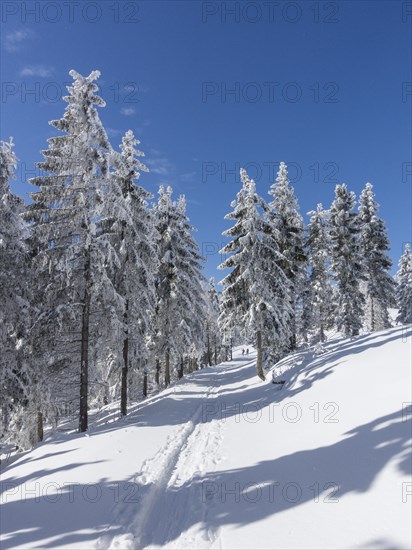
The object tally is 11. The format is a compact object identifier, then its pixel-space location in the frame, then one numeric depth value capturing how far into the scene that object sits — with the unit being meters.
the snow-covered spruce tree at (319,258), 31.55
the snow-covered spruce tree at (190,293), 24.73
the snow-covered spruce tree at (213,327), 54.63
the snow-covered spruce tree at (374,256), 30.89
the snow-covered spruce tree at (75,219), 13.72
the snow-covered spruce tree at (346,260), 28.58
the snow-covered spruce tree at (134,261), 17.41
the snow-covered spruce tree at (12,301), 14.55
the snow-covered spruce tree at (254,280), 20.98
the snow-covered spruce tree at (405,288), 39.44
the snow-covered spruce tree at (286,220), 25.00
